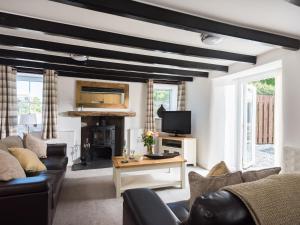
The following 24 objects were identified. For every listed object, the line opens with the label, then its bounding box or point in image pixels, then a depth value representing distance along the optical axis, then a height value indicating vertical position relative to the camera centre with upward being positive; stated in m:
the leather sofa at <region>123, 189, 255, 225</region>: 0.95 -0.63
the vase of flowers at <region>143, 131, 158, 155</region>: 3.83 -0.55
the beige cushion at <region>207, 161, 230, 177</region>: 1.61 -0.46
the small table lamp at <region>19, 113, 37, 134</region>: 4.13 -0.17
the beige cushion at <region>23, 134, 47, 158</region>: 3.37 -0.58
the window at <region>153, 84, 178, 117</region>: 5.92 +0.45
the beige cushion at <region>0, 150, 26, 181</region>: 1.97 -0.58
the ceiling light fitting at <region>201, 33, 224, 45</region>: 2.44 +0.88
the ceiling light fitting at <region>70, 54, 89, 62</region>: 3.41 +0.90
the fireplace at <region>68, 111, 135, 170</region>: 5.15 -0.64
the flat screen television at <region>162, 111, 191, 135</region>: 5.21 -0.26
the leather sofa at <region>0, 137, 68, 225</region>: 1.84 -0.83
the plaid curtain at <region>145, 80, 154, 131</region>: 5.47 +0.04
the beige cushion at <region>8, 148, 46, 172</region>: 2.59 -0.63
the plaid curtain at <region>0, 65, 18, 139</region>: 4.10 +0.18
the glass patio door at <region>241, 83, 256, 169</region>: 4.32 -0.28
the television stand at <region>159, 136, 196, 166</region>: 4.95 -0.85
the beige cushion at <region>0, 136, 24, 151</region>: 2.94 -0.48
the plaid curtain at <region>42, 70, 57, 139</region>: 4.57 +0.11
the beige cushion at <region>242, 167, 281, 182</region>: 1.44 -0.44
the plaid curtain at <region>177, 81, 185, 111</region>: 5.72 +0.41
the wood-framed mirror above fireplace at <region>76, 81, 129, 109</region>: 5.07 +0.43
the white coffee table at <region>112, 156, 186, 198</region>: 3.14 -1.11
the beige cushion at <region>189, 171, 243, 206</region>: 1.38 -0.48
